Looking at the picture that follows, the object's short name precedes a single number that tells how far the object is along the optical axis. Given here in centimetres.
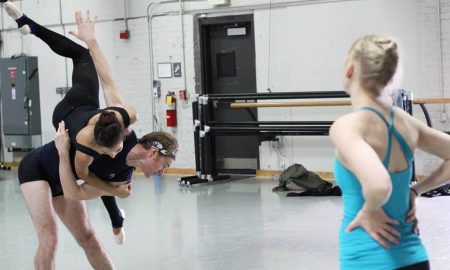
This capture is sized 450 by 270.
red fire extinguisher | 1262
